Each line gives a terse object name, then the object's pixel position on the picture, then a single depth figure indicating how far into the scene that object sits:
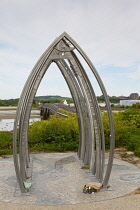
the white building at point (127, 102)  67.20
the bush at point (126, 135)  12.02
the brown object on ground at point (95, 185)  6.72
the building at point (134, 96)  95.68
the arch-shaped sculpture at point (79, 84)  6.66
